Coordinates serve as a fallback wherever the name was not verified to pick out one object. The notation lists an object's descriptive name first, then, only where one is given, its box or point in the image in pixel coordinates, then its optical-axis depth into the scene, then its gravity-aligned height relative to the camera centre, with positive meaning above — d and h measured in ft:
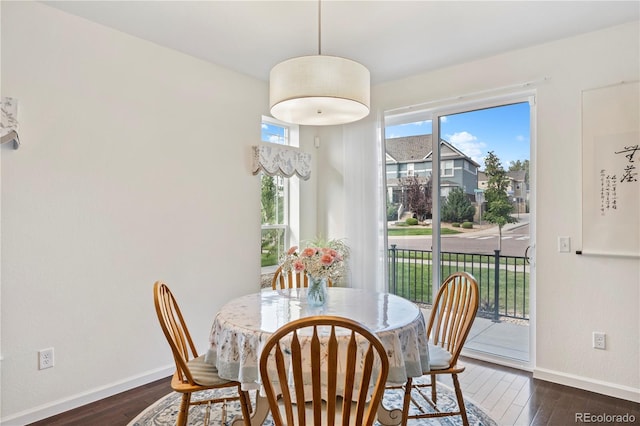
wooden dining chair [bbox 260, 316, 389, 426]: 4.34 -1.89
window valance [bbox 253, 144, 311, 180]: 11.91 +1.62
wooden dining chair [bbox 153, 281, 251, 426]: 6.05 -2.68
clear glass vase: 7.19 -1.54
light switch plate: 9.25 -0.87
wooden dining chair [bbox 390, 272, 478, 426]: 6.68 -2.45
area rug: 7.52 -4.15
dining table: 5.64 -1.85
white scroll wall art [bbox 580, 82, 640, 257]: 8.39 +0.84
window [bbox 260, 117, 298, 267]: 12.87 +0.19
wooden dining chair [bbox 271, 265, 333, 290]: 9.39 -1.75
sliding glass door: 10.45 +0.05
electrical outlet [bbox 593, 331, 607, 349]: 8.77 -3.03
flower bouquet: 6.97 -1.03
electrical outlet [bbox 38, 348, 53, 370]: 7.75 -2.97
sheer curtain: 12.44 +0.21
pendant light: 6.35 +2.14
